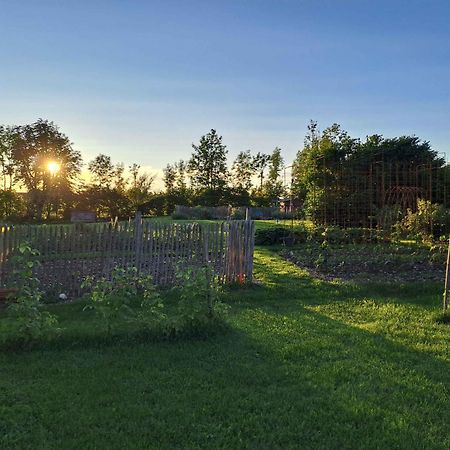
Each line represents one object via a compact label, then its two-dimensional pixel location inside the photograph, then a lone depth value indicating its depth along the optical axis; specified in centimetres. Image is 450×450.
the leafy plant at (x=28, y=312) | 493
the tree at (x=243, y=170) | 5466
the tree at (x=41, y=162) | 3600
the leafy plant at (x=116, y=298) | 533
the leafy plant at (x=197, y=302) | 555
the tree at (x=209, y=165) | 5262
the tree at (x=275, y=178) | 5150
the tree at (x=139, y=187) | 4453
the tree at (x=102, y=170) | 4675
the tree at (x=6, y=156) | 3542
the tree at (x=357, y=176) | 1936
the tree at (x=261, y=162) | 5609
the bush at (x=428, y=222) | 1455
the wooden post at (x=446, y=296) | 675
